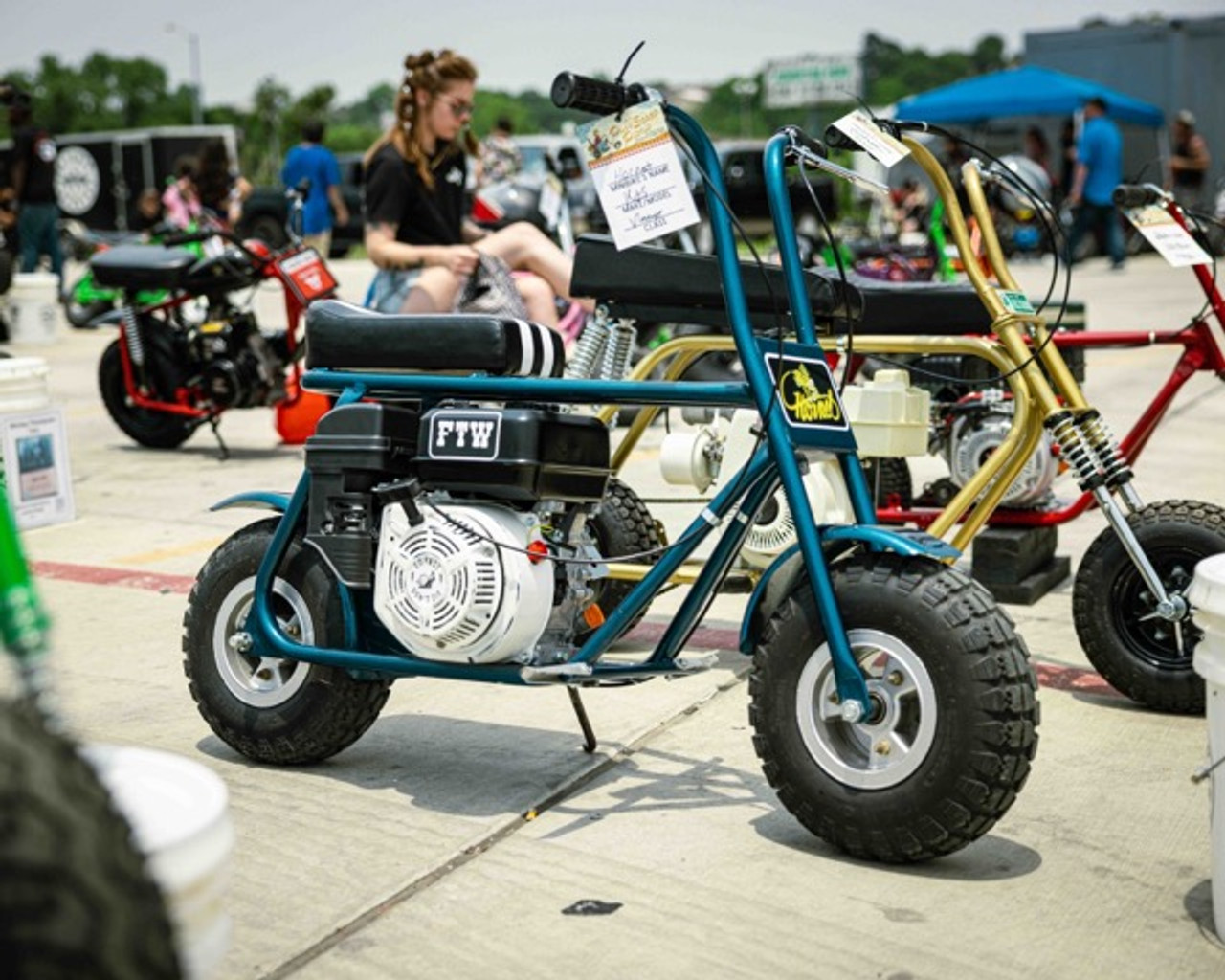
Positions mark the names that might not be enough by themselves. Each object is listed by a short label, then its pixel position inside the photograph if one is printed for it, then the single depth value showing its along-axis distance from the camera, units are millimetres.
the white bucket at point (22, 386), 6809
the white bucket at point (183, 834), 1871
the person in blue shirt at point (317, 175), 16031
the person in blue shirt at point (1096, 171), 21188
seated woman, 6477
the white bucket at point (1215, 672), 2969
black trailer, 35875
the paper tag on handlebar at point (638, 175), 3480
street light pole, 70500
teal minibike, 3219
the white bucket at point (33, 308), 14734
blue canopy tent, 24578
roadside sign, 62750
